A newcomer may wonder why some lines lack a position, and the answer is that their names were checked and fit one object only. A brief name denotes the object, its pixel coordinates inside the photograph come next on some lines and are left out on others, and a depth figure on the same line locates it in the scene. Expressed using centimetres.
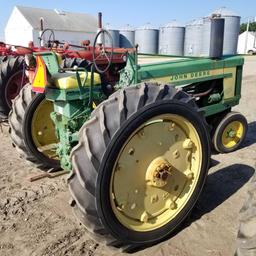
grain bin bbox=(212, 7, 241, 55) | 2444
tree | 5174
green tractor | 172
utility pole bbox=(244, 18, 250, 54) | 3167
